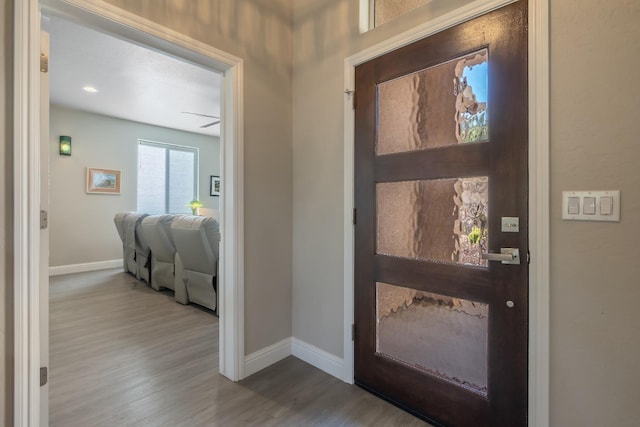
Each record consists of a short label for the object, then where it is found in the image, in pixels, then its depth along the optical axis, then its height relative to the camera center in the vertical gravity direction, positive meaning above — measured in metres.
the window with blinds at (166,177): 6.04 +0.74
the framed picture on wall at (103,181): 5.30 +0.55
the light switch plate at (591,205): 1.16 +0.03
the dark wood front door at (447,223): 1.37 -0.06
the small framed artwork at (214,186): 7.22 +0.62
